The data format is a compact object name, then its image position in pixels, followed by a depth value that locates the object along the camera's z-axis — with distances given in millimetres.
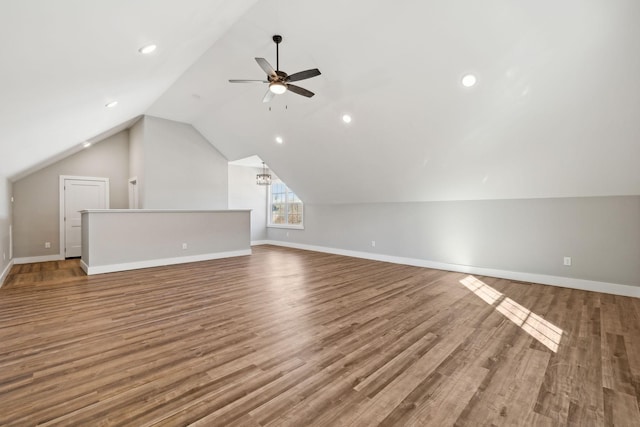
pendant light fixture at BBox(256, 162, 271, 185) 7859
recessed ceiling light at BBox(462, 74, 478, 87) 3499
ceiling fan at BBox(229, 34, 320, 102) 3311
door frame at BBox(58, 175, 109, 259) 6801
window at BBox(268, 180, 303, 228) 9047
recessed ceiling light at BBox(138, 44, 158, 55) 2844
